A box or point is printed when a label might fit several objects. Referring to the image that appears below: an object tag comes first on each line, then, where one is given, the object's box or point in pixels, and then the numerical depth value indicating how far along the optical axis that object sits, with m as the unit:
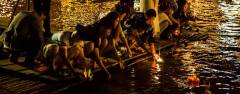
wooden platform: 10.79
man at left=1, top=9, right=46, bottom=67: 10.98
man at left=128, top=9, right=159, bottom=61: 13.54
